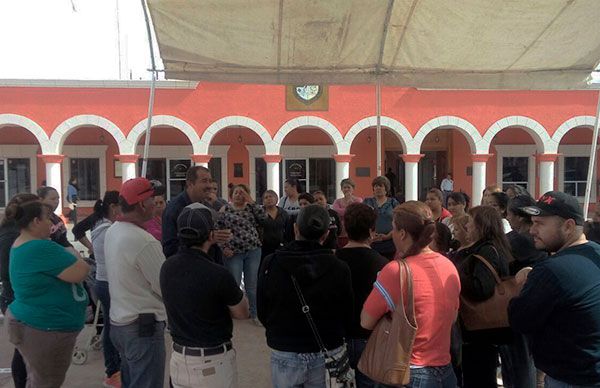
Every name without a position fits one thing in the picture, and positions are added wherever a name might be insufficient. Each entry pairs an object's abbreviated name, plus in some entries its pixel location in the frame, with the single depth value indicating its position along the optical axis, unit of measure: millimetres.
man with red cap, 2914
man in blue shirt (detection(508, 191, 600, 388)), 2145
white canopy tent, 4434
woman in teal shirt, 2930
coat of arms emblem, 15945
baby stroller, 4715
